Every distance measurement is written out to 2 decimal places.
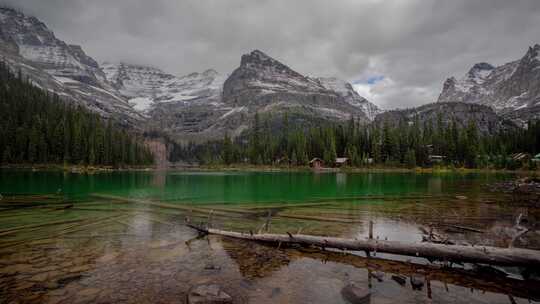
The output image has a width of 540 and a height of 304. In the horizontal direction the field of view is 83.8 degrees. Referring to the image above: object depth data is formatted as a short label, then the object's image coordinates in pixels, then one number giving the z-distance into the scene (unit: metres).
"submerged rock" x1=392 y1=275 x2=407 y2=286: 11.72
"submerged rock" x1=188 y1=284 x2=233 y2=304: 10.13
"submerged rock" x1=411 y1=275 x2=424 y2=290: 11.34
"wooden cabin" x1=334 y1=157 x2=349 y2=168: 138.51
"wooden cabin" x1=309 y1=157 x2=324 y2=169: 143.93
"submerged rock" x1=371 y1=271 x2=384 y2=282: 12.19
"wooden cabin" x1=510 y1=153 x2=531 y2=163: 107.06
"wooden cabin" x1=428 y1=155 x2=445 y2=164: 129.25
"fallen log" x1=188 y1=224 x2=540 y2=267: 11.61
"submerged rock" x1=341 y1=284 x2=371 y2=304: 10.40
